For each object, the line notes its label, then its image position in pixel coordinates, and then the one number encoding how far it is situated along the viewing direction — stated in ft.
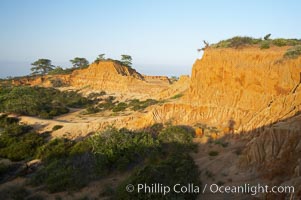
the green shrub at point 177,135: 58.59
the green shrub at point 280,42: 62.23
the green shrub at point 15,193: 43.92
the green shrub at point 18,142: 67.06
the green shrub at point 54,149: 62.18
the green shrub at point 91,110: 106.02
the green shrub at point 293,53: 53.93
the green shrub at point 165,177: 36.83
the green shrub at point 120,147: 54.34
